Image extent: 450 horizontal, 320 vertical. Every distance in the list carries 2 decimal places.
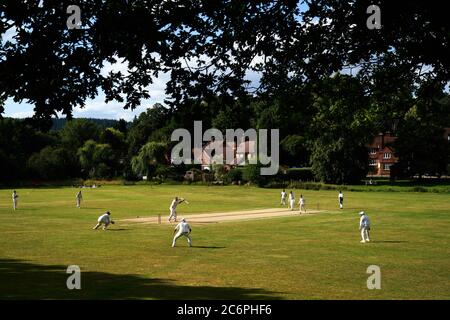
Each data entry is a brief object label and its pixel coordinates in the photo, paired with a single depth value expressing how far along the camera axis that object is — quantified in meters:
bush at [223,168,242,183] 97.25
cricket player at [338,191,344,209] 48.33
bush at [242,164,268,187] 90.00
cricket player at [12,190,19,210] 48.00
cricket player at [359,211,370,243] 27.95
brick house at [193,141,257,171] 116.12
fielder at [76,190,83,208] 50.53
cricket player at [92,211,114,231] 32.87
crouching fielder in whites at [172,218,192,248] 26.23
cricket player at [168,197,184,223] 37.55
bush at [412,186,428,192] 75.44
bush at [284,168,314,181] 100.66
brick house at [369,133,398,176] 120.72
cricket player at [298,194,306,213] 45.38
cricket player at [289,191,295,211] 47.82
